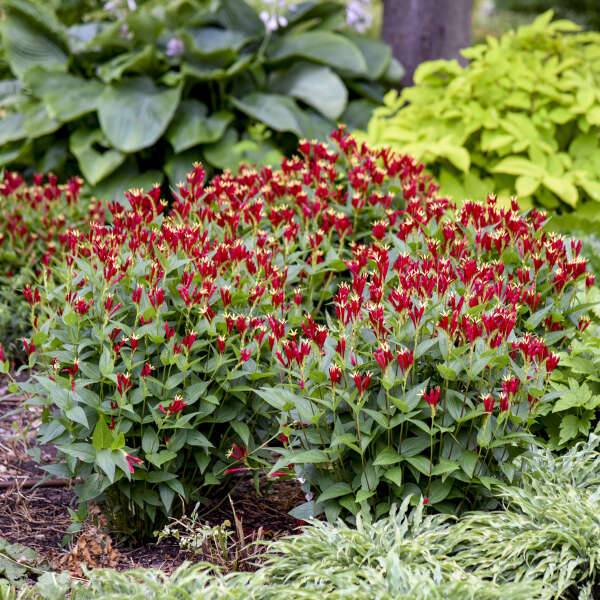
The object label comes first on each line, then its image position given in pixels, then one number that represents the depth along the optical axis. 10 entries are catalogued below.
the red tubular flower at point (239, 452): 5.18
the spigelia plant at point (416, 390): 4.72
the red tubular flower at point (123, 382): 4.87
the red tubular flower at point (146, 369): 4.92
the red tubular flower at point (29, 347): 5.31
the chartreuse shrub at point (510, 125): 10.23
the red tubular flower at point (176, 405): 4.88
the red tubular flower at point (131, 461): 4.73
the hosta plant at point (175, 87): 12.27
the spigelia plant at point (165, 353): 5.02
